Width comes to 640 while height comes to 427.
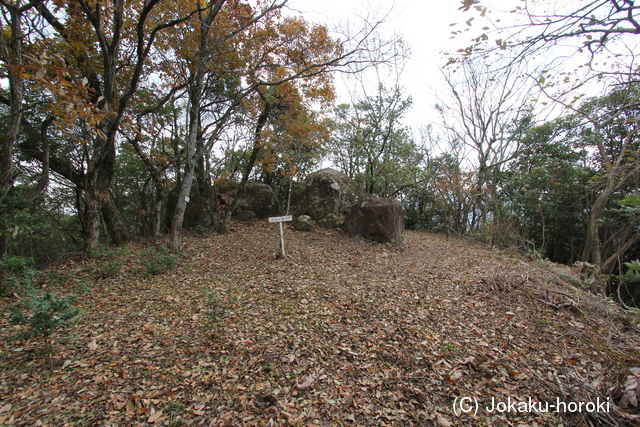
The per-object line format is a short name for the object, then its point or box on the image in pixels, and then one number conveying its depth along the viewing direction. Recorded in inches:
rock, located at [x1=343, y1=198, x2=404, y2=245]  334.3
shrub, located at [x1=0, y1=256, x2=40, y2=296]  154.5
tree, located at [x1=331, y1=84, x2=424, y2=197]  488.4
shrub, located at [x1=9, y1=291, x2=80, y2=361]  98.9
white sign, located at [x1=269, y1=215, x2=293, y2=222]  249.2
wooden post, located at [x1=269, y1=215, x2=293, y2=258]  250.2
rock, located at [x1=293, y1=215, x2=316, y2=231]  387.1
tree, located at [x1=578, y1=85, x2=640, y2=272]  300.8
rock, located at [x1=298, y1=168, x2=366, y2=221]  420.8
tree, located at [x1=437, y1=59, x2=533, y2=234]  448.5
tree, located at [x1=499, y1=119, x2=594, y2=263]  376.5
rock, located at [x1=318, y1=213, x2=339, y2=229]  398.6
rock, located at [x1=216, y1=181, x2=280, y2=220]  447.8
